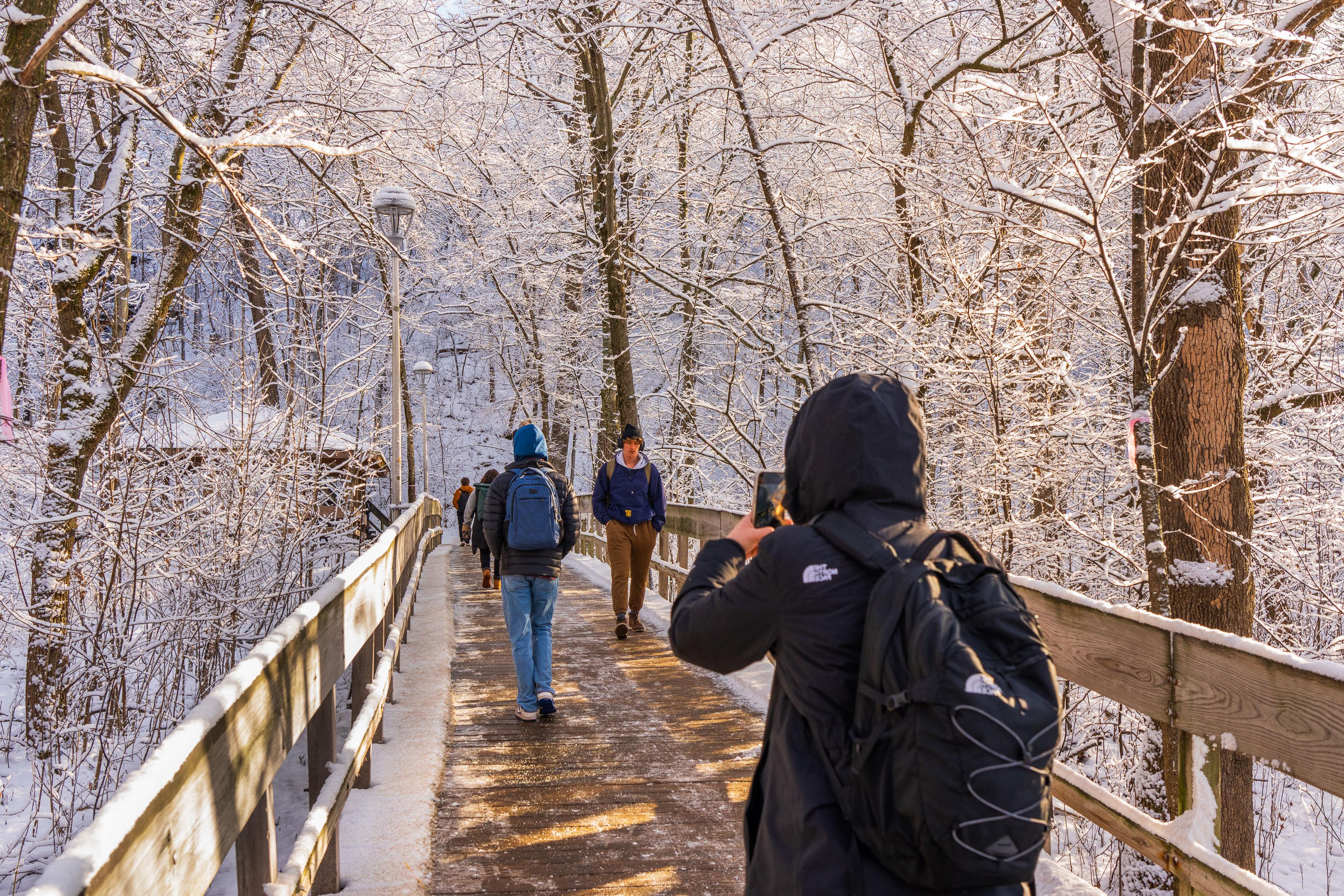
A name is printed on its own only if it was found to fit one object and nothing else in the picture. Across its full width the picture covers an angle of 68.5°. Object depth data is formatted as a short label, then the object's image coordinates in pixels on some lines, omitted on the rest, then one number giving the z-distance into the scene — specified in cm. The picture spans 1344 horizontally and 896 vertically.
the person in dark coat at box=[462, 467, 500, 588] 1475
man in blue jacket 939
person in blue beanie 654
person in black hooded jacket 196
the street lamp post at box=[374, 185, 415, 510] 1218
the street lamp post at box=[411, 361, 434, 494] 2820
